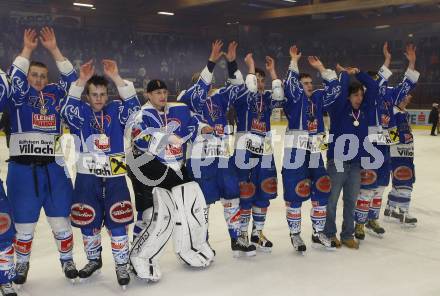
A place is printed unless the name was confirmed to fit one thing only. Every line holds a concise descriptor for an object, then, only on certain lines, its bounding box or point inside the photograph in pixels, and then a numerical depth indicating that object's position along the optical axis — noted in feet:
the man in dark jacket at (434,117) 46.20
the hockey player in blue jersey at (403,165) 16.44
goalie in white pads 11.44
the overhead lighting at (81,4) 55.06
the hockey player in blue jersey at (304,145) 13.21
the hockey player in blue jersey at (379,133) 14.37
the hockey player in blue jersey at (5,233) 9.95
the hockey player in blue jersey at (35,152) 10.72
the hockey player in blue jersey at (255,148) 13.41
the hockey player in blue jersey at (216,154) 12.72
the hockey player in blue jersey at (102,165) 10.95
